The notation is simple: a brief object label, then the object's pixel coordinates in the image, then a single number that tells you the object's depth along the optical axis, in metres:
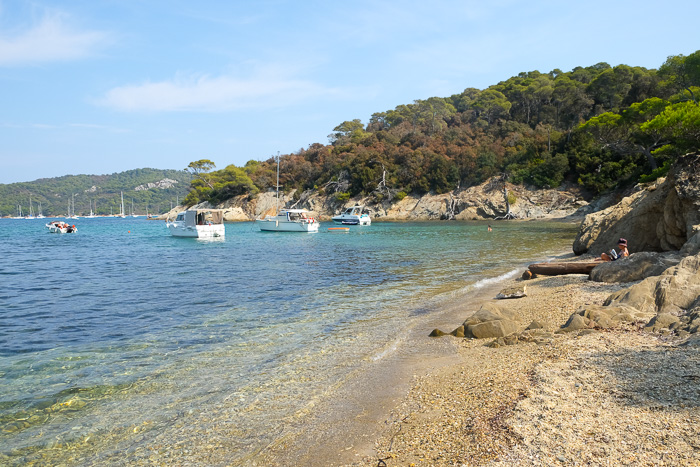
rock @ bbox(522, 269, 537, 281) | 15.73
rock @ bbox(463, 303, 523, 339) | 8.48
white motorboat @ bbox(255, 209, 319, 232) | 50.25
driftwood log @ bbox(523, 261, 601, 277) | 14.82
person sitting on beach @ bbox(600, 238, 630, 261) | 14.61
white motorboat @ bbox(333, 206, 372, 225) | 60.69
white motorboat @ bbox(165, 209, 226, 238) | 44.09
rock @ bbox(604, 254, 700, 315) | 8.09
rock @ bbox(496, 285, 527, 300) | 12.29
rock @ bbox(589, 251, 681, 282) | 11.31
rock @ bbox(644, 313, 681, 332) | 6.96
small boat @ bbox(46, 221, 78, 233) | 56.38
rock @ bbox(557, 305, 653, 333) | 7.67
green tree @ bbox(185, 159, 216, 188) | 110.94
